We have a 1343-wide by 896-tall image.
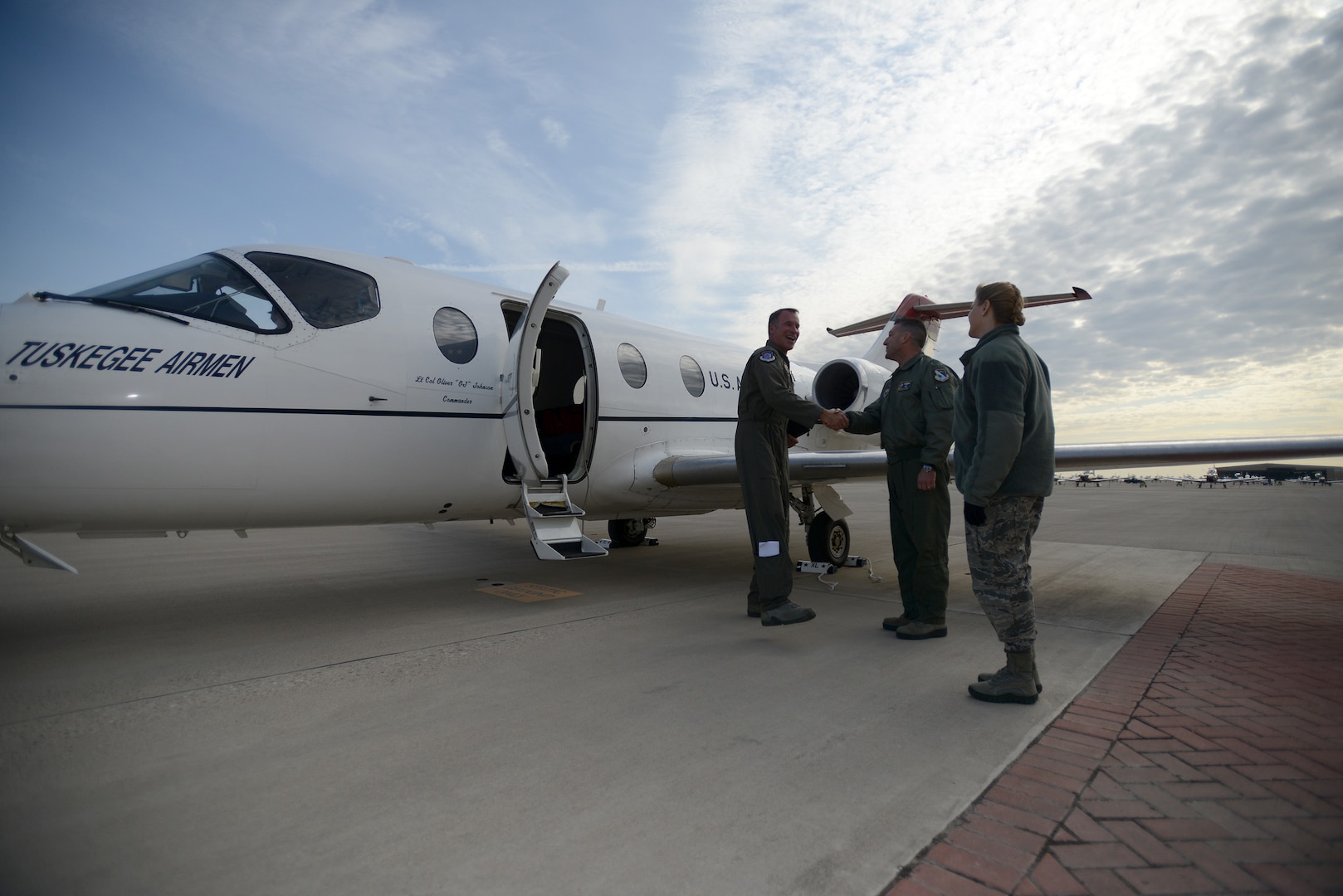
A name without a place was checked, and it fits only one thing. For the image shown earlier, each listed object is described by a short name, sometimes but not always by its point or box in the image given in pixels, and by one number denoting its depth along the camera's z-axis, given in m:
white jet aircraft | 4.01
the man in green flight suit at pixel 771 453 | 4.64
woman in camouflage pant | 3.36
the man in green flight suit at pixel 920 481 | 4.72
